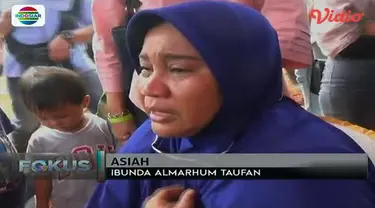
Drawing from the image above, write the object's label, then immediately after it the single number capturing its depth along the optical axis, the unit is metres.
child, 1.86
